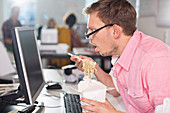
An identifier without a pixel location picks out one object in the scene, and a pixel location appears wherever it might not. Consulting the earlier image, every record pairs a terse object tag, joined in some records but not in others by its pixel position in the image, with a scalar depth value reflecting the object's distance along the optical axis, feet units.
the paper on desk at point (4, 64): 6.05
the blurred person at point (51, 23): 19.19
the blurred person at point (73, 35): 14.17
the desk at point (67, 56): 10.60
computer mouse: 5.10
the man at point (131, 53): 3.11
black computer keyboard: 3.68
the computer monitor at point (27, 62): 2.95
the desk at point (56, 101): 3.77
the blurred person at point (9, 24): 13.76
